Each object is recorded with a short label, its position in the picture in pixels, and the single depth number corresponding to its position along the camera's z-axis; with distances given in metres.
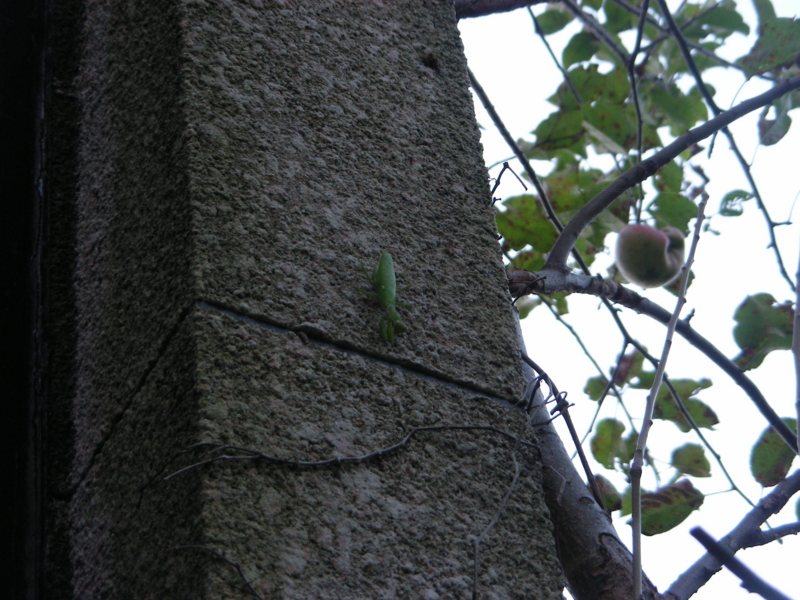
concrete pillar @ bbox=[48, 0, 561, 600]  3.14
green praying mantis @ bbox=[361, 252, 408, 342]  3.23
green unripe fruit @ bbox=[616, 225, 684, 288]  4.08
